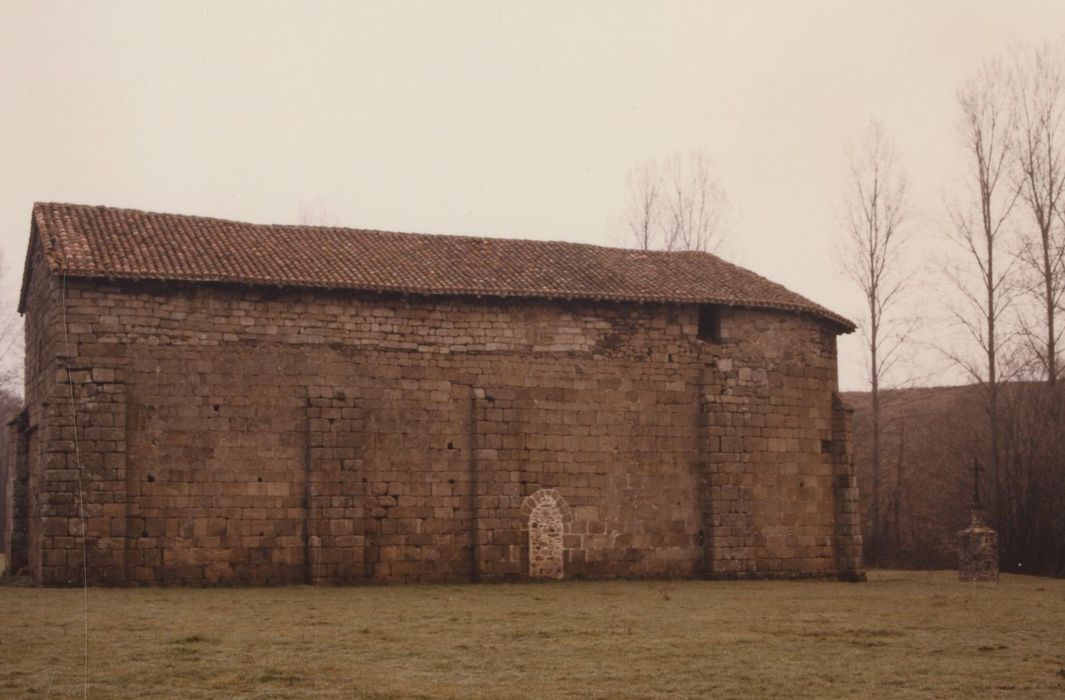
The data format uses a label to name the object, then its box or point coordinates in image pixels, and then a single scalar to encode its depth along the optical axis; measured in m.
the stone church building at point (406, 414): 21.67
